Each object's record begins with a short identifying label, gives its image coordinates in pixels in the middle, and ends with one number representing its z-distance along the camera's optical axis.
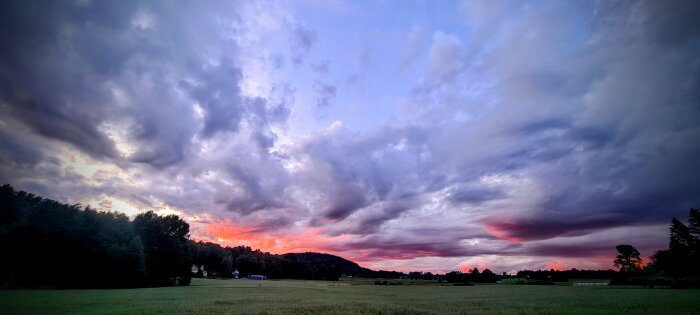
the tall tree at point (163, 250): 95.00
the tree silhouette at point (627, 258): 139.57
